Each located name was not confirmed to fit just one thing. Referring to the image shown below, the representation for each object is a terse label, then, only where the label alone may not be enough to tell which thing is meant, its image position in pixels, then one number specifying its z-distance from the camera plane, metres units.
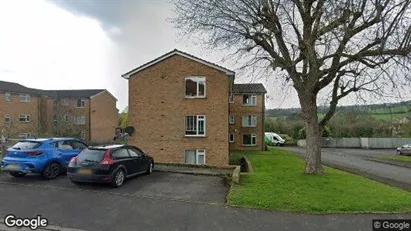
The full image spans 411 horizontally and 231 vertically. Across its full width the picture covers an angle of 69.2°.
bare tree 11.83
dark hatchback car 9.69
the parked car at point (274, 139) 51.41
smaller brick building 38.94
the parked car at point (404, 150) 36.47
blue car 10.66
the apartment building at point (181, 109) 19.19
